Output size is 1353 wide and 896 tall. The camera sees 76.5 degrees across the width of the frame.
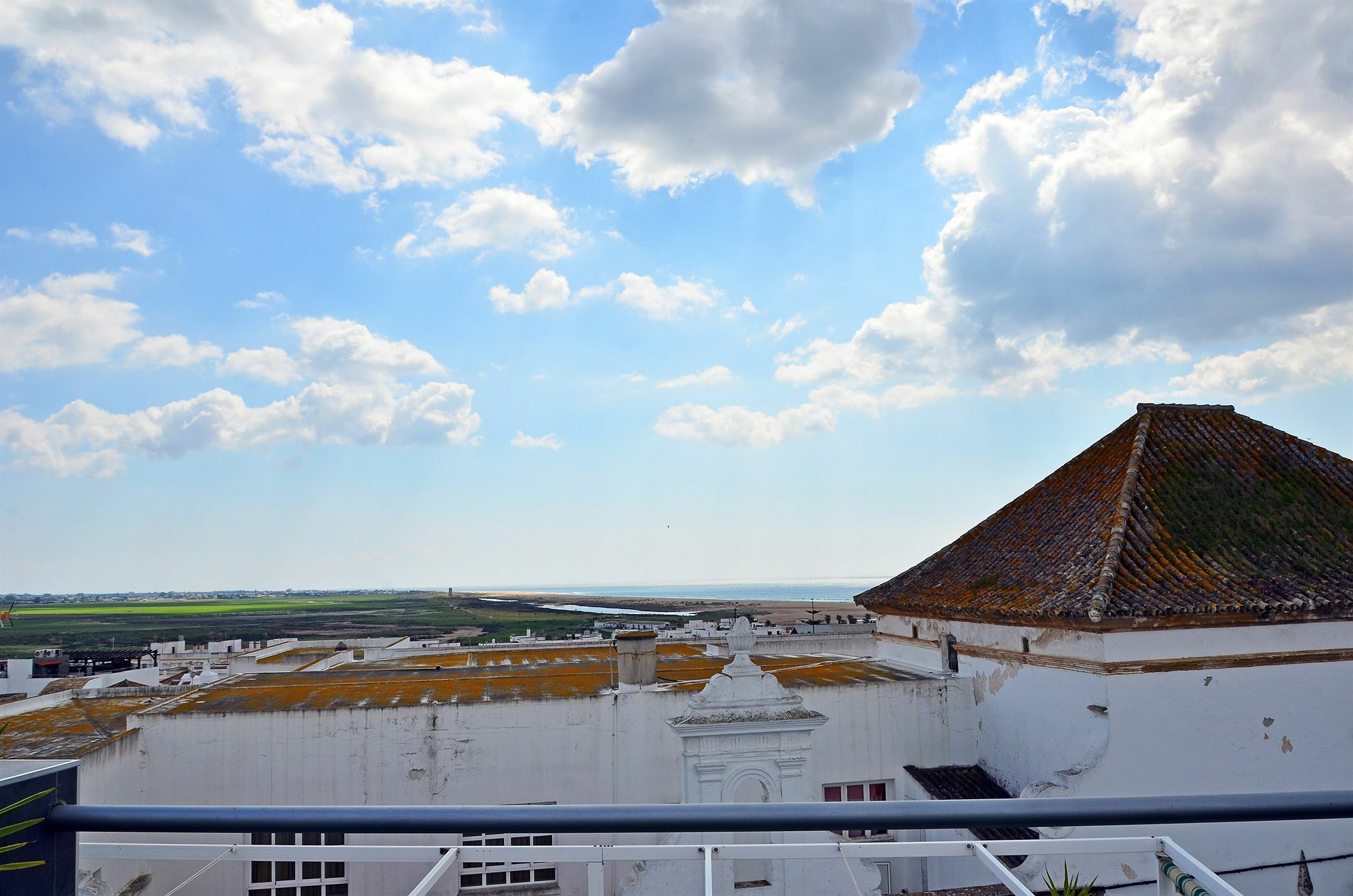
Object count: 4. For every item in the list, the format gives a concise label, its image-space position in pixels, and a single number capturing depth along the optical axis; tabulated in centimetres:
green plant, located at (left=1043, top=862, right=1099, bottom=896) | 426
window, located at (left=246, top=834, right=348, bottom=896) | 1138
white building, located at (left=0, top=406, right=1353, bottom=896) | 1120
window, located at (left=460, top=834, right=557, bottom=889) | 1180
